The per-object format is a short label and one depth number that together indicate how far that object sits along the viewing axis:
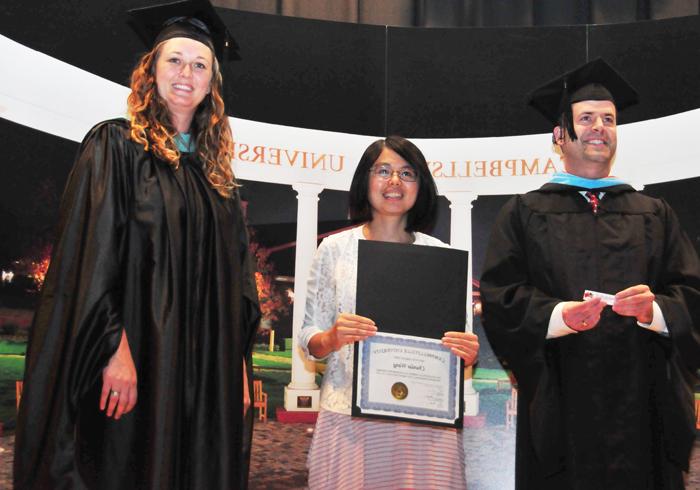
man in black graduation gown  2.72
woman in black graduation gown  2.22
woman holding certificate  2.80
